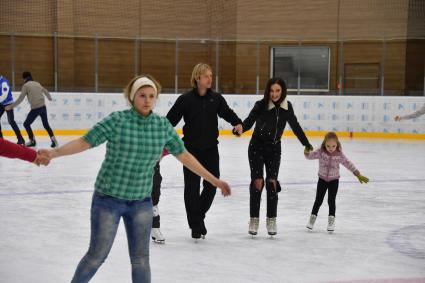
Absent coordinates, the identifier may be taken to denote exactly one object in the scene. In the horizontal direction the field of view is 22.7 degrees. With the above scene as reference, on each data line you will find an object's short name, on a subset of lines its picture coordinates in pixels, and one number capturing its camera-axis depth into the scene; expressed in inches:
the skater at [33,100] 881.3
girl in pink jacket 375.6
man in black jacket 353.7
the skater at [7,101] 867.2
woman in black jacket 361.5
